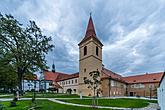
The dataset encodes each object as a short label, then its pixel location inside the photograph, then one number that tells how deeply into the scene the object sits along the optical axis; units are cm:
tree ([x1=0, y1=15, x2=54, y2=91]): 1381
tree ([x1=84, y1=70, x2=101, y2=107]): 1165
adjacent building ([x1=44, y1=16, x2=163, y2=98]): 2266
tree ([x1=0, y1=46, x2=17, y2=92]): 1347
